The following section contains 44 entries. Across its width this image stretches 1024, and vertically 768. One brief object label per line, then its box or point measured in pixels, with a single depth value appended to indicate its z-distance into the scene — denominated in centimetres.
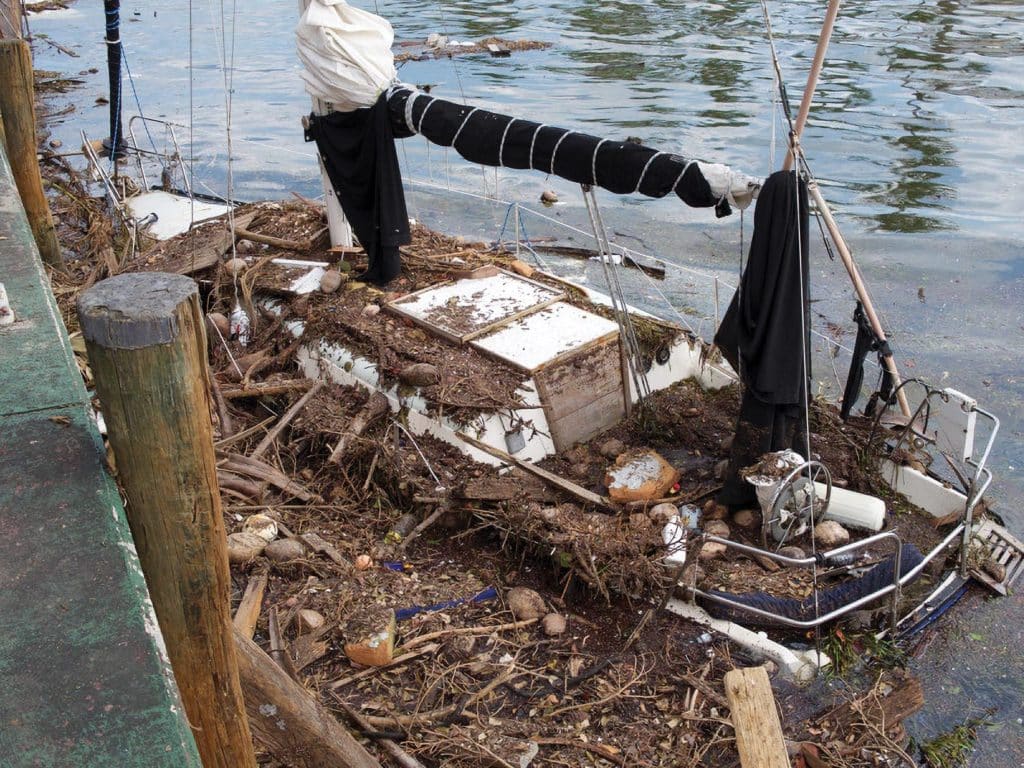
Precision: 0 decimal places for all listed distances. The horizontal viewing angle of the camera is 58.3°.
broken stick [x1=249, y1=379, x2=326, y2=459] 749
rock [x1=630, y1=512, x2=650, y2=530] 639
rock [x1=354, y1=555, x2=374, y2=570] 635
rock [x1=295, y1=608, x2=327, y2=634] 566
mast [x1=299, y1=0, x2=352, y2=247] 959
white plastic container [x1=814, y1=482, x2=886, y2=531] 675
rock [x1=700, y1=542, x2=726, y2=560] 647
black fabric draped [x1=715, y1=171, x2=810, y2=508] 620
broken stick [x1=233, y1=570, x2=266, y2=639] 549
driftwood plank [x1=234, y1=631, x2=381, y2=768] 365
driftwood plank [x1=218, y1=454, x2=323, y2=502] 709
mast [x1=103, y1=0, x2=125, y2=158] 1399
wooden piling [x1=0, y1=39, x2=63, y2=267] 894
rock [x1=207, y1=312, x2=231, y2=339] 900
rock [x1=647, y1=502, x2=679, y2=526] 654
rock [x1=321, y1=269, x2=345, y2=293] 888
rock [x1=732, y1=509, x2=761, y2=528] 685
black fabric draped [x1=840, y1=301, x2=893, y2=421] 683
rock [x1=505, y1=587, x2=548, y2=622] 604
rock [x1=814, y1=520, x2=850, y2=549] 658
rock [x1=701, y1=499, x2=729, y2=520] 695
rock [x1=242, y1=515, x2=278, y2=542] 643
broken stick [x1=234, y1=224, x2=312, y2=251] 998
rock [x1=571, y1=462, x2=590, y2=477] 728
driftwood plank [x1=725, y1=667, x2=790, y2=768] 485
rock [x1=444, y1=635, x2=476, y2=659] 568
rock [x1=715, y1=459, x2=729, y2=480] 737
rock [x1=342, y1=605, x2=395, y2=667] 543
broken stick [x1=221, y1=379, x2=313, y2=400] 809
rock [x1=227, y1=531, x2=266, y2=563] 611
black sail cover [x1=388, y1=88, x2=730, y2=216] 661
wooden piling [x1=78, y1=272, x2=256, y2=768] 252
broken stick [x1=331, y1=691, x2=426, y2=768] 477
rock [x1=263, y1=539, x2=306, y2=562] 625
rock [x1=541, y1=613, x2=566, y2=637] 593
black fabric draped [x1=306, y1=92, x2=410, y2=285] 857
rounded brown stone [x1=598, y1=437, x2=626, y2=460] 748
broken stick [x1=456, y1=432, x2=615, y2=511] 680
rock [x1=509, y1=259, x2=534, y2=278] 922
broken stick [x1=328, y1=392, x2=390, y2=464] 732
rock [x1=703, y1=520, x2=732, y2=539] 670
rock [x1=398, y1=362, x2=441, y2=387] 730
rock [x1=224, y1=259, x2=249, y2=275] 947
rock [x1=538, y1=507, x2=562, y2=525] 643
